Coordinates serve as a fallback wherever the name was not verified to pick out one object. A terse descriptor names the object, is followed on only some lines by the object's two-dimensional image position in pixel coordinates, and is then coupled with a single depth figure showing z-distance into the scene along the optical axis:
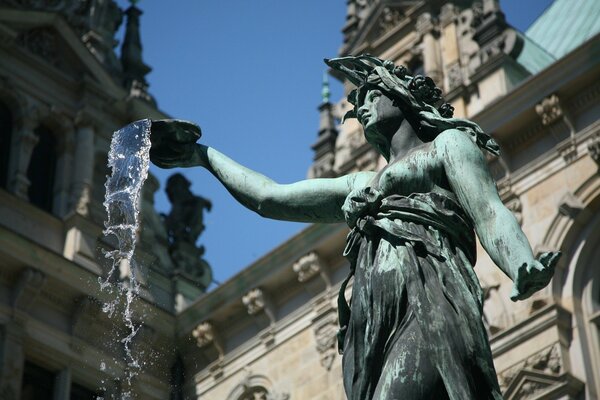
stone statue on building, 25.98
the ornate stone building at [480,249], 17.33
